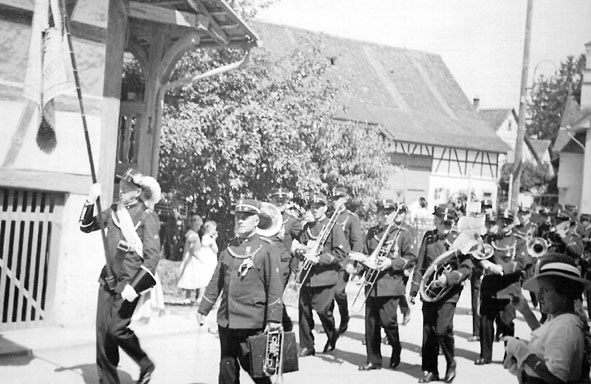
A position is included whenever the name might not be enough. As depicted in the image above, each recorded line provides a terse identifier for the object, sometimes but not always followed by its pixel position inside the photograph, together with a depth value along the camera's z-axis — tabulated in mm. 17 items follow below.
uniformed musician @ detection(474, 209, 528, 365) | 10375
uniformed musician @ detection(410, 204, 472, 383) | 9109
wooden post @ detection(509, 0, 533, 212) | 25250
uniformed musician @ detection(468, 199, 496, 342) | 12527
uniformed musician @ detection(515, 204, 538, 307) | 12192
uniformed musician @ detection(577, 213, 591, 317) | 14281
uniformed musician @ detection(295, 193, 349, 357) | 10391
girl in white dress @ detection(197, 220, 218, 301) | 13836
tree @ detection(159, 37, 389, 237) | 16125
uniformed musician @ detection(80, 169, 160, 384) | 7453
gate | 10047
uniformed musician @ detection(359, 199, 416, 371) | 9789
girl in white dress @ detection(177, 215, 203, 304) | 13742
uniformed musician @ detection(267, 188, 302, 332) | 11391
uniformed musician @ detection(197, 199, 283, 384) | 7059
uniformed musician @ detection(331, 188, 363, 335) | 10766
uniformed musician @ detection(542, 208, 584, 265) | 13484
